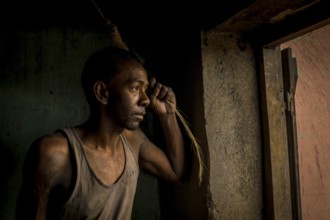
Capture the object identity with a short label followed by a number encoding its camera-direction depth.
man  1.75
